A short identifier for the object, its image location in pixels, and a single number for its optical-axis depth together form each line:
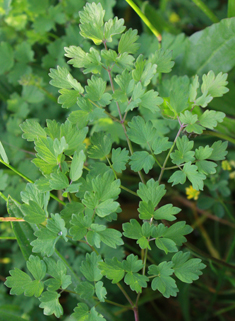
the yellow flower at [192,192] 0.63
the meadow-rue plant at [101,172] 0.52
